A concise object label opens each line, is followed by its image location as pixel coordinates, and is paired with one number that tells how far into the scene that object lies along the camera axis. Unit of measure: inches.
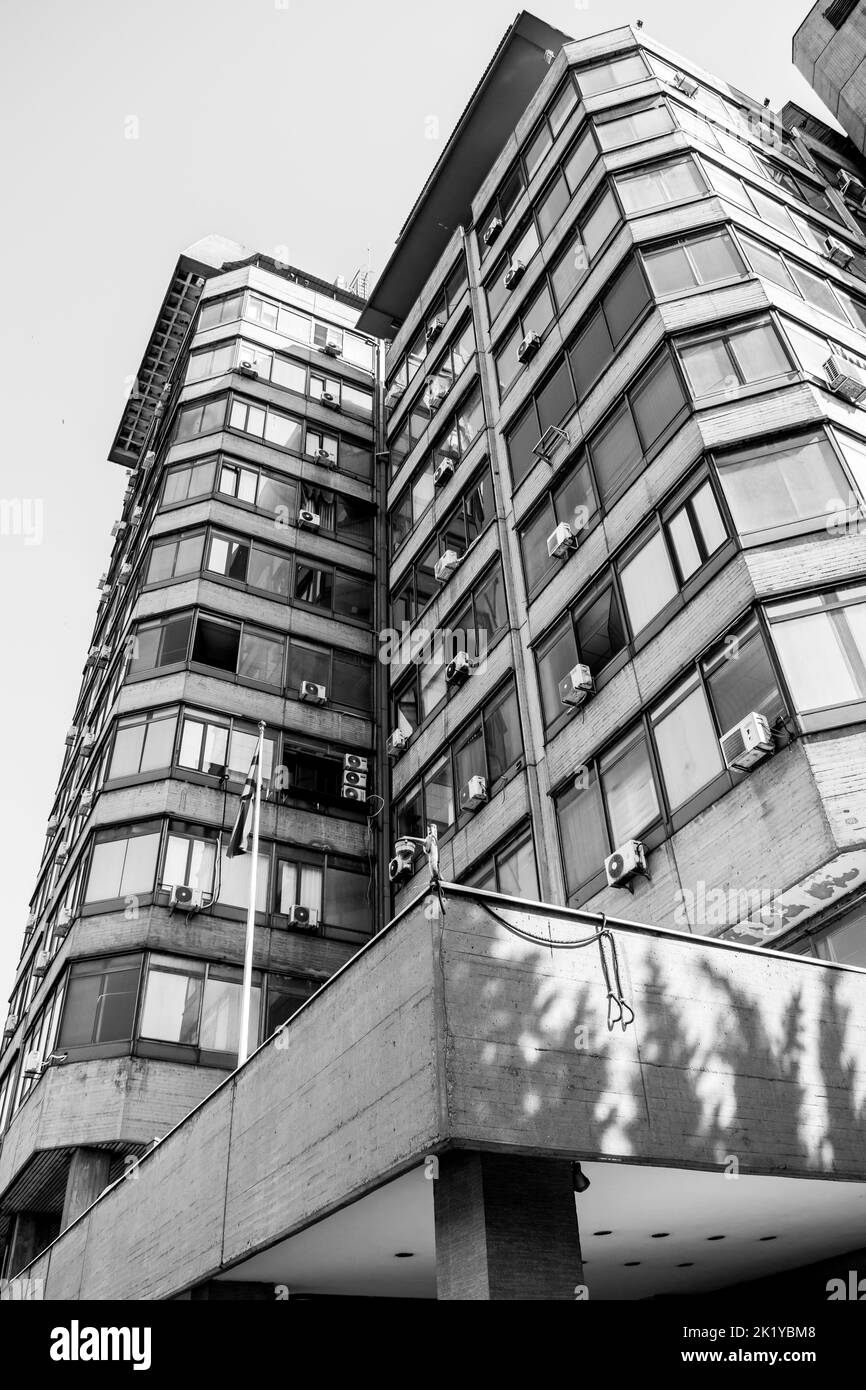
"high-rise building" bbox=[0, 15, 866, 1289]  577.3
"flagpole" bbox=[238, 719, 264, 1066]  570.2
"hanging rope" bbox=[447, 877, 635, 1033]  340.5
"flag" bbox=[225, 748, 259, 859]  679.1
